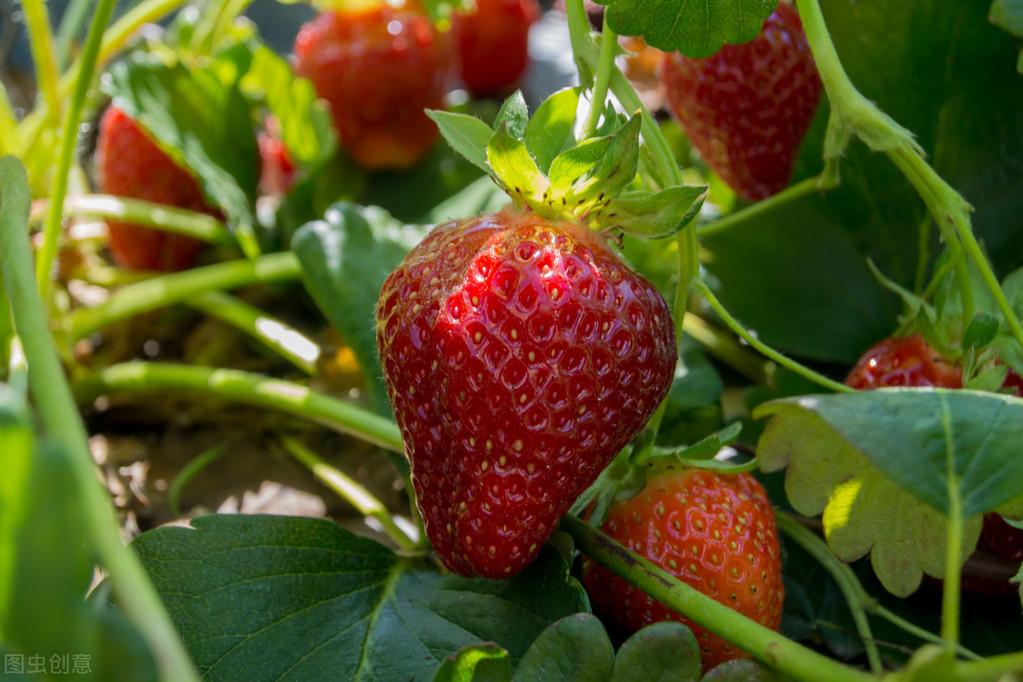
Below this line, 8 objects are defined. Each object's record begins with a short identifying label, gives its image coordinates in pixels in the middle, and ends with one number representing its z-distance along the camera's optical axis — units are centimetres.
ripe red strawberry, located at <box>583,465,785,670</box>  23
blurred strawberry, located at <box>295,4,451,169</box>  36
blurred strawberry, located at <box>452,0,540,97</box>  42
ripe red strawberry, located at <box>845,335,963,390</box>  25
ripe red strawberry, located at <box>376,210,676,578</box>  22
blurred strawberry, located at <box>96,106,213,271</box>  34
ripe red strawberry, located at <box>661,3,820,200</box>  28
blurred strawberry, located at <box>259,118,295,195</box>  37
